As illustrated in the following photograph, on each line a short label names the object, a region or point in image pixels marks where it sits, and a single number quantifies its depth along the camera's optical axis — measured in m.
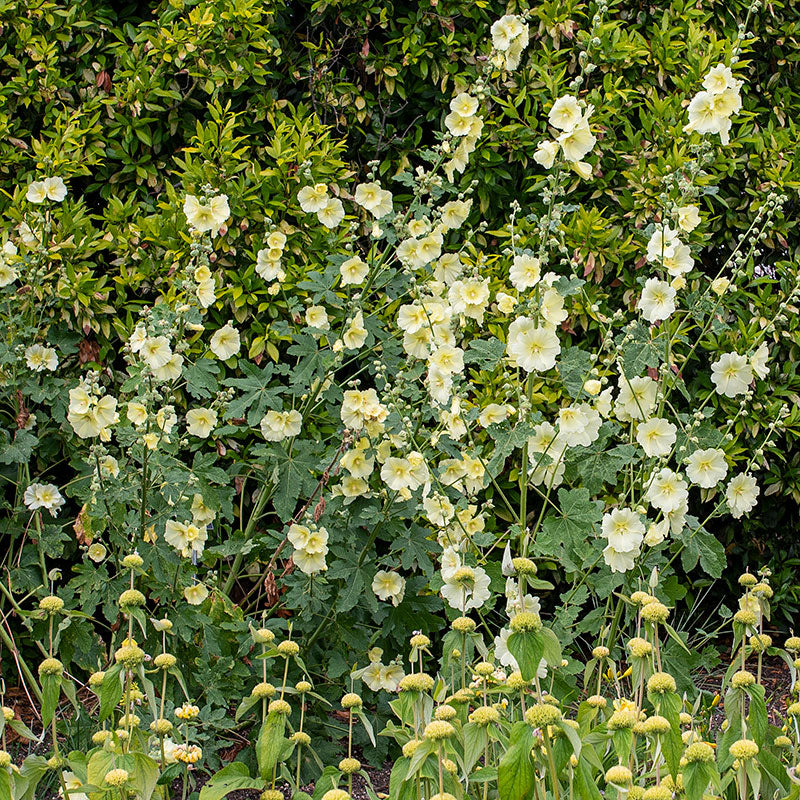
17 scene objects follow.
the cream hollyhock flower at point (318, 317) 5.41
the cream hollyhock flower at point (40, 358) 6.04
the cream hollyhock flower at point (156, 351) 4.94
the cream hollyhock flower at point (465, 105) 5.46
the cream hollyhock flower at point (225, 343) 5.52
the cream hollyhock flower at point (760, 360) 5.25
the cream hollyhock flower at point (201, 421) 5.43
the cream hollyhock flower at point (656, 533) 4.99
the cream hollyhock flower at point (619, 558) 4.99
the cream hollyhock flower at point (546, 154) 4.98
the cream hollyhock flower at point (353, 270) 5.42
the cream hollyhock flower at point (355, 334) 5.31
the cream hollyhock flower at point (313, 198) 5.76
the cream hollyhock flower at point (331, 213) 5.83
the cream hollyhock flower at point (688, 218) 5.34
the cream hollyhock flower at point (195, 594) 5.34
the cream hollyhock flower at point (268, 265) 5.71
